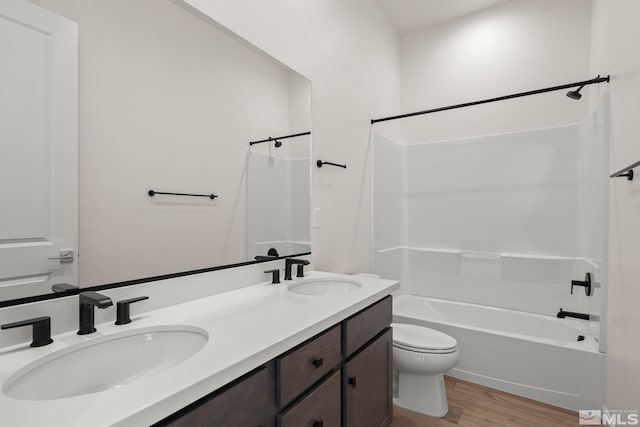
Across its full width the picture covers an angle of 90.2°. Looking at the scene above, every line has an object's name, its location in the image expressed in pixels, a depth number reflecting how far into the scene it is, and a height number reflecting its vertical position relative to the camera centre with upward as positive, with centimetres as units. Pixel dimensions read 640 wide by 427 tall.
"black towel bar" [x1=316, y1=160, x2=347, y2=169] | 200 +32
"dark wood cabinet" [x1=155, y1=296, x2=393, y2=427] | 71 -52
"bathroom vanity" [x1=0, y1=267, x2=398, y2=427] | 56 -35
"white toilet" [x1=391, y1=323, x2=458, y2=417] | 187 -92
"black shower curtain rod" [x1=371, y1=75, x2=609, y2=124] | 189 +81
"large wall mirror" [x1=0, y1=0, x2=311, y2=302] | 84 +23
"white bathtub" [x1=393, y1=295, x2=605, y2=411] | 196 -96
